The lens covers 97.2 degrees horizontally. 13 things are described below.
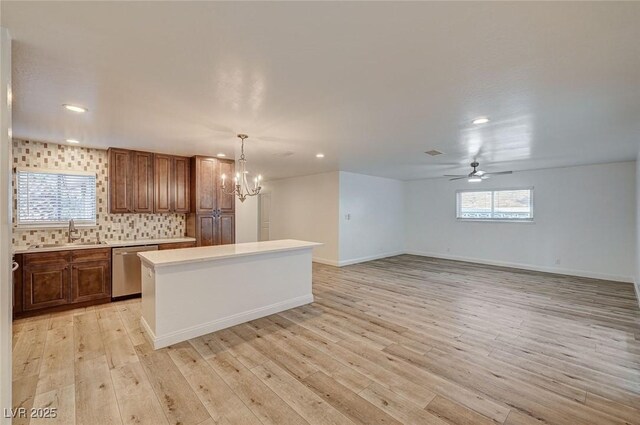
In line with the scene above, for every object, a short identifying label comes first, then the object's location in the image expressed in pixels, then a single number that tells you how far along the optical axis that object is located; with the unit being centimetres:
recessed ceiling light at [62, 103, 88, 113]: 276
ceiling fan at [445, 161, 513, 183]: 551
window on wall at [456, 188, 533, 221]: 691
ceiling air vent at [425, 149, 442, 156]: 470
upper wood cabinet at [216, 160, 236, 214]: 541
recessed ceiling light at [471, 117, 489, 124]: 308
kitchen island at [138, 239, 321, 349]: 299
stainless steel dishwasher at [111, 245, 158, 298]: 432
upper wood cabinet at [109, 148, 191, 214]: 453
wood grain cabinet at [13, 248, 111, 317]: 369
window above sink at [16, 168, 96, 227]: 406
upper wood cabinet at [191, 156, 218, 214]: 514
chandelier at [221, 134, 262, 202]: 383
